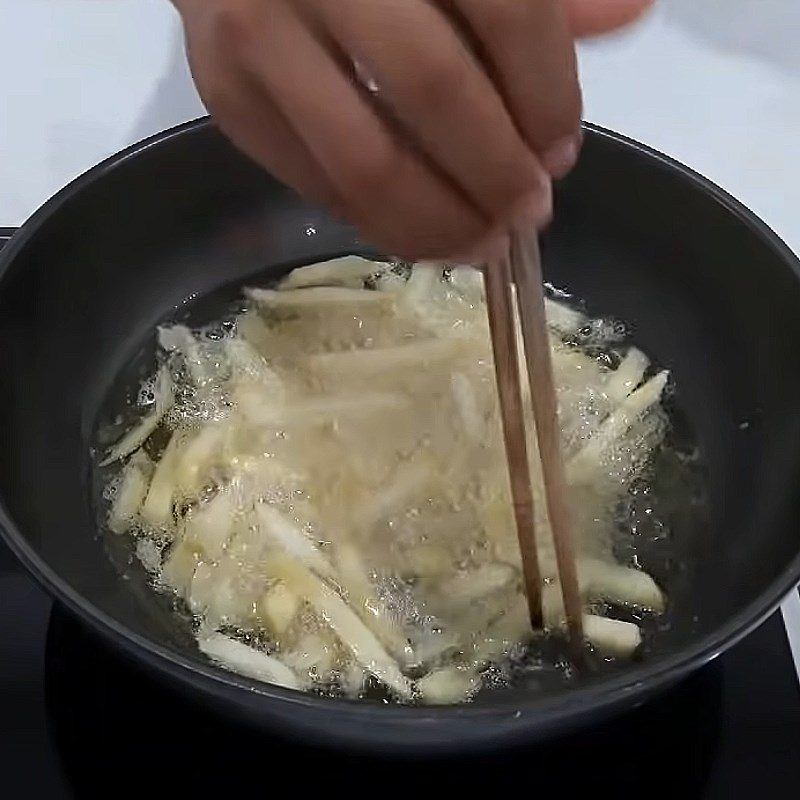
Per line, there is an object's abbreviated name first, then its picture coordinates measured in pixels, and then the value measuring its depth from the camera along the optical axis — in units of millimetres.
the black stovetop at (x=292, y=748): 610
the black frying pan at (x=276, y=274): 643
